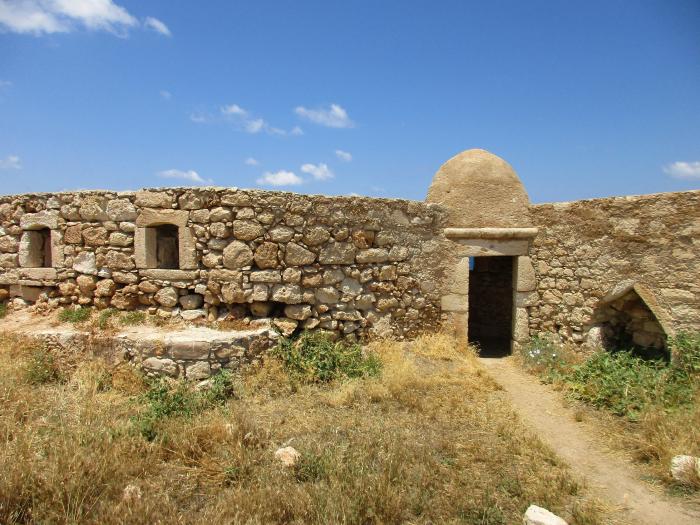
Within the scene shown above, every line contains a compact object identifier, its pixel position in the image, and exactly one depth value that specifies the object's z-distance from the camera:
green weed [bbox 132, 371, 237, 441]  3.82
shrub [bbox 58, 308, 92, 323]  5.78
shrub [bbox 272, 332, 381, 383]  5.32
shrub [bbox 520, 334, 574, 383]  6.11
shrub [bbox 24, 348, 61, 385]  4.88
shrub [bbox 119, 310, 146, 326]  5.59
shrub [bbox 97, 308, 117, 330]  5.50
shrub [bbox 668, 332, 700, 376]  5.22
